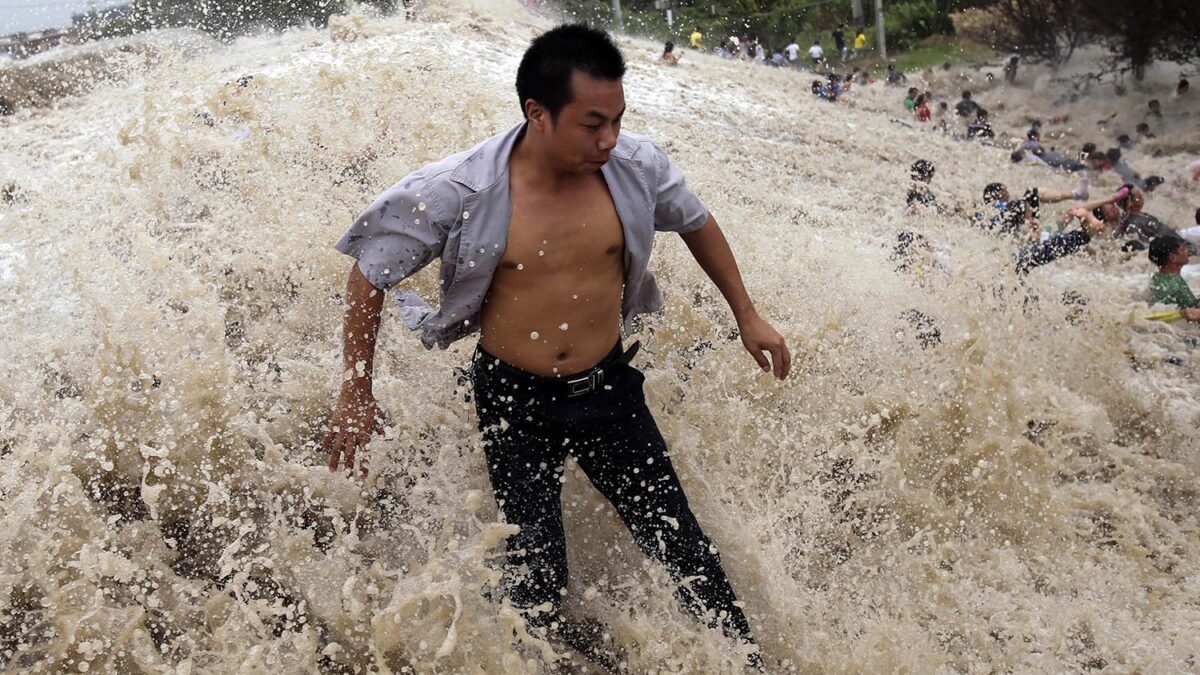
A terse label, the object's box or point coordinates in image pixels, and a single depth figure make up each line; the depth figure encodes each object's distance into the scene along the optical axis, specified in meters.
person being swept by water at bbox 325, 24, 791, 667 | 2.25
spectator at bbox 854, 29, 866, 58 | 21.97
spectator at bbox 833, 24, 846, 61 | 22.16
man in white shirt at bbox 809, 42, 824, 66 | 21.42
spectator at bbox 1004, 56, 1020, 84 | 18.20
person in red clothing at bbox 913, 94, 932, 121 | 14.48
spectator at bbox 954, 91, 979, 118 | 15.42
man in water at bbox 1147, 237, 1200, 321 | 5.95
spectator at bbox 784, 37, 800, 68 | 21.04
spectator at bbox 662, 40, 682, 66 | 13.12
